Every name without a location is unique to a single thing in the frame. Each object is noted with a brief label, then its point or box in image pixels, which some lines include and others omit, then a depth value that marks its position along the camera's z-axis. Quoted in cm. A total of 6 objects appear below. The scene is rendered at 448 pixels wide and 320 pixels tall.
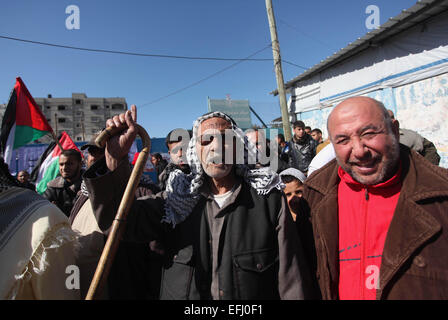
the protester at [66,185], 323
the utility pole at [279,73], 823
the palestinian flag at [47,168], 506
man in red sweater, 129
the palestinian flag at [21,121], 419
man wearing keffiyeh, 137
